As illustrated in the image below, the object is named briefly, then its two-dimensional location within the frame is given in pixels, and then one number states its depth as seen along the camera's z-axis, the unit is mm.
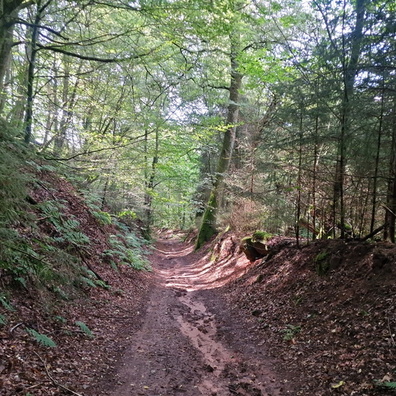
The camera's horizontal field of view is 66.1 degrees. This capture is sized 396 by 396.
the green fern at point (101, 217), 11736
